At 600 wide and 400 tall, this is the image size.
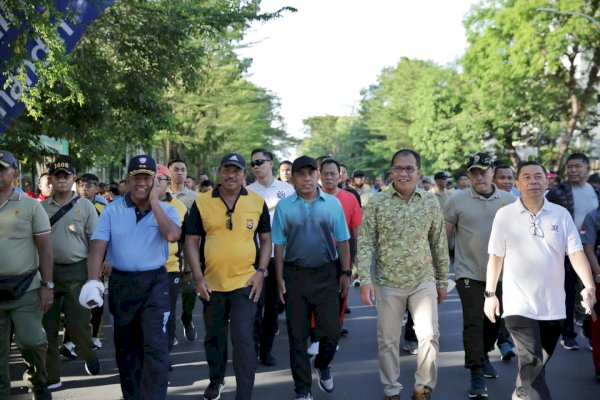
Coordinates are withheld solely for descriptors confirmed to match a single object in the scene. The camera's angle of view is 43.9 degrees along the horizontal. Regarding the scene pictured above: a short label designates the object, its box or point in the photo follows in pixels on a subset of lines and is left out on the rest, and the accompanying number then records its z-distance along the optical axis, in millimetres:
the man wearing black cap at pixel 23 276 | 5918
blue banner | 7598
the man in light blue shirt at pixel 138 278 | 5586
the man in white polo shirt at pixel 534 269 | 5444
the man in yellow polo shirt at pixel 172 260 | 7664
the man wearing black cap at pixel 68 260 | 7066
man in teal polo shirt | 6422
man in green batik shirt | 5922
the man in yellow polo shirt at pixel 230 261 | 5977
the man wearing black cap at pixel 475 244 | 6633
